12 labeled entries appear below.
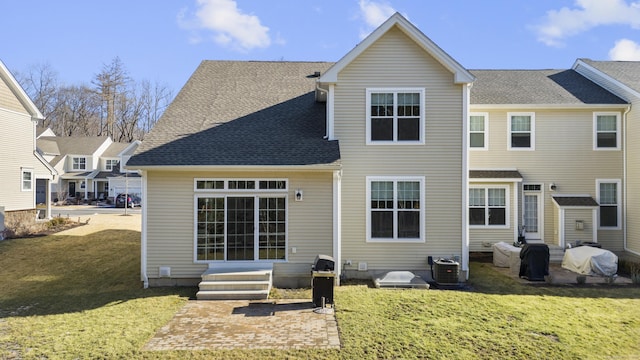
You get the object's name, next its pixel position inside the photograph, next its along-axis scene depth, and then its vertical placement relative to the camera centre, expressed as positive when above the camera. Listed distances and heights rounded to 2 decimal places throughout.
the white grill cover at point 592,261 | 10.61 -2.33
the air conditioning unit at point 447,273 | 9.87 -2.46
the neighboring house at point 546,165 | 13.46 +0.85
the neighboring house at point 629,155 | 12.89 +1.20
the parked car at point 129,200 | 33.22 -1.46
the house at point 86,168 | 37.97 +1.94
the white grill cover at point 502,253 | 12.07 -2.36
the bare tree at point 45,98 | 49.38 +12.60
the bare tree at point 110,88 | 50.34 +14.13
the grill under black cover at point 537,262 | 10.68 -2.32
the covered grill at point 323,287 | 8.23 -2.39
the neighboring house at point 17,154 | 17.86 +1.68
